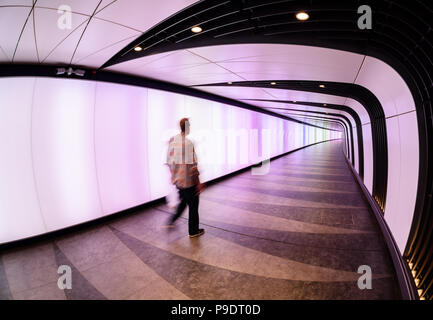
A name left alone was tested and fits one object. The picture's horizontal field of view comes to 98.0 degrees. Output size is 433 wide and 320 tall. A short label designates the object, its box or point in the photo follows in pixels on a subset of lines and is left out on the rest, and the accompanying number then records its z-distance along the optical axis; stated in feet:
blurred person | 11.08
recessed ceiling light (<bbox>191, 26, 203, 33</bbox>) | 8.01
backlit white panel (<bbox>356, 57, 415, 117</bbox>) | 8.14
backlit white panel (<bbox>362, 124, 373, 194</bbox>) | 16.78
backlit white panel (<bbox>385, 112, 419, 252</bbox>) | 7.58
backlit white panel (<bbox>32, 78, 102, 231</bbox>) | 11.55
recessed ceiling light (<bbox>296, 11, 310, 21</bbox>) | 6.68
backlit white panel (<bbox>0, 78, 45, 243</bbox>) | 10.61
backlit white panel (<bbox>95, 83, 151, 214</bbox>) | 13.70
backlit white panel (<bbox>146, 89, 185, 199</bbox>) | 16.57
